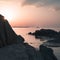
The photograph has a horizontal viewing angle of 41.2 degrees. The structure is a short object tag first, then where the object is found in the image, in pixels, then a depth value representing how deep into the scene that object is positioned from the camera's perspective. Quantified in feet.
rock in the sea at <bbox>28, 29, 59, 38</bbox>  130.08
